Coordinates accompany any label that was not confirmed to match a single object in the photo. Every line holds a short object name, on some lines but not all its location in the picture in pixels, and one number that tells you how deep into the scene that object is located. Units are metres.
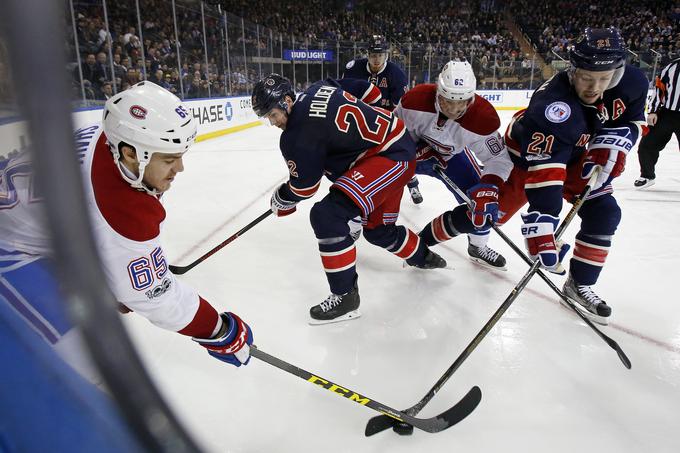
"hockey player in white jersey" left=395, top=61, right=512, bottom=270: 2.07
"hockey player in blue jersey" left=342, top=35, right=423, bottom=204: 3.87
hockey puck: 1.32
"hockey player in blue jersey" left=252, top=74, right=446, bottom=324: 1.84
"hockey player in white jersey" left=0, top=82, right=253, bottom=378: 1.03
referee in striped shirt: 3.77
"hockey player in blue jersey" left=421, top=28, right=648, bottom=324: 1.67
